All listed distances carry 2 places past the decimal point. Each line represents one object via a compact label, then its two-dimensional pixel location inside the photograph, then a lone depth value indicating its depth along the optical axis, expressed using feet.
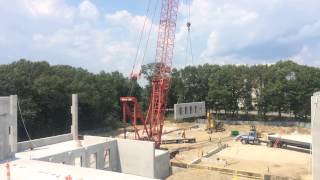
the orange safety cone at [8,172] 37.37
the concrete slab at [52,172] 35.83
